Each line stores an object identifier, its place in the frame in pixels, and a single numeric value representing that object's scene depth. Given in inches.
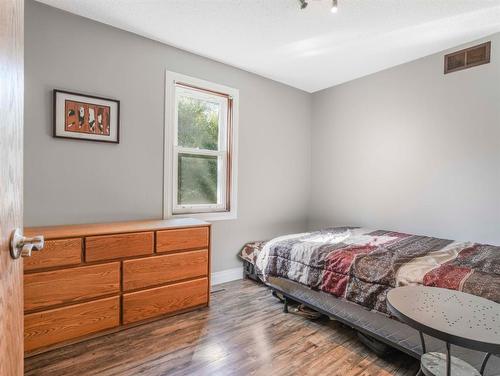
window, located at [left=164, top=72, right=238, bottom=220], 112.4
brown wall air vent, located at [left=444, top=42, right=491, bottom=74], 101.9
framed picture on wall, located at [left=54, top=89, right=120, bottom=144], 88.1
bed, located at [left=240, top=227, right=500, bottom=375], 64.6
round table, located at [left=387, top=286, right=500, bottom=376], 39.0
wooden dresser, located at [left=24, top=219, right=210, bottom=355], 71.0
